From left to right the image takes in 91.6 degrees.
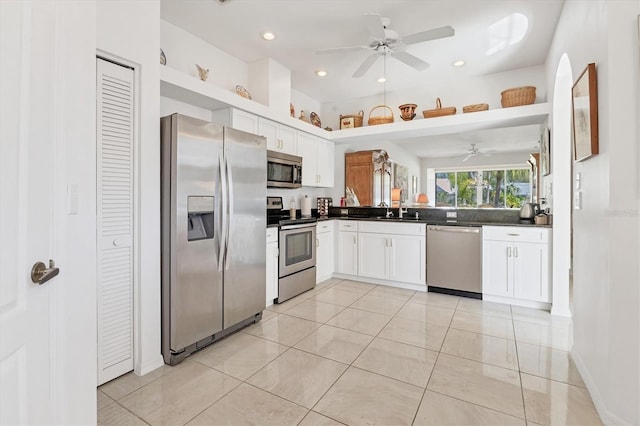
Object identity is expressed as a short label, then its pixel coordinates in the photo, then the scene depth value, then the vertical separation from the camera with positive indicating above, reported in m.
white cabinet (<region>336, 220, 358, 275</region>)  4.55 -0.51
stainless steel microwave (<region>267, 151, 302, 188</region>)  3.69 +0.54
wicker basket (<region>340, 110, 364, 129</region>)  4.82 +1.43
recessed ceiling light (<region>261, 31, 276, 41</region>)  3.19 +1.85
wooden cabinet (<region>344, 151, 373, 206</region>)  5.12 +0.65
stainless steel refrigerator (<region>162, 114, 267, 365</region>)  2.23 -0.15
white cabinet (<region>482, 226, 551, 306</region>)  3.35 -0.57
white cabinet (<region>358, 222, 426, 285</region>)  4.09 -0.53
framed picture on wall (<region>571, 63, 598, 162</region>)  1.77 +0.61
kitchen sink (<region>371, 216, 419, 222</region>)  4.29 -0.07
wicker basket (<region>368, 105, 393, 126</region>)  4.45 +1.36
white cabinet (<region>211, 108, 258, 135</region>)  3.31 +1.03
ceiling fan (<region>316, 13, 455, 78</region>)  2.63 +1.59
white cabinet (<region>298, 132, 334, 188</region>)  4.45 +0.81
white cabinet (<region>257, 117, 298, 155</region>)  3.71 +0.98
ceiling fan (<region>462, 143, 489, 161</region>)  4.75 +0.96
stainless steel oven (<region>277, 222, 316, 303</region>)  3.58 -0.58
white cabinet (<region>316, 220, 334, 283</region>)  4.34 -0.54
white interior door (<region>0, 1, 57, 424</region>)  0.84 +0.00
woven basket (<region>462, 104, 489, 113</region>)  3.82 +1.31
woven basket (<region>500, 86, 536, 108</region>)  3.57 +1.36
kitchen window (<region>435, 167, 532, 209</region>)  4.25 +0.38
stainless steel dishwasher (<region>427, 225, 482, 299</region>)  3.74 -0.58
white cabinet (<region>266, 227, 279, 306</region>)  3.40 -0.57
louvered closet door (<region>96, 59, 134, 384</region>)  1.92 -0.04
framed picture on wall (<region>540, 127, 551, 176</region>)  3.32 +0.69
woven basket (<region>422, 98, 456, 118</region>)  4.00 +1.33
